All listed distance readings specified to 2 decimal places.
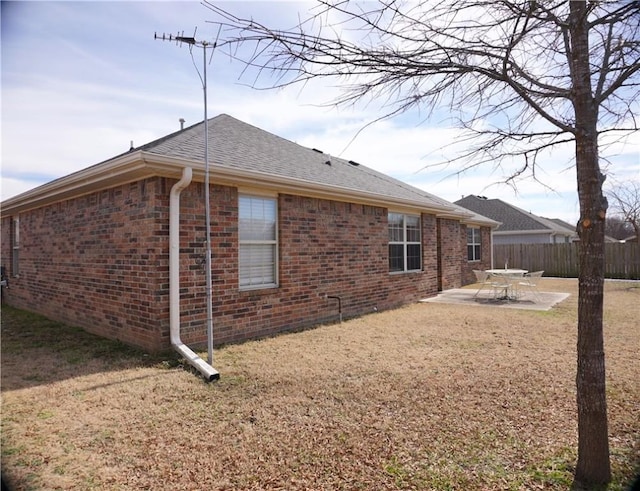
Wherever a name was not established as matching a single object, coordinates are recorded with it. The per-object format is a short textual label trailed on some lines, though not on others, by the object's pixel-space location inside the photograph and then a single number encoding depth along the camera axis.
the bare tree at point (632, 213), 25.81
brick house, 6.34
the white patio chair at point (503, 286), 12.28
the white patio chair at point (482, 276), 12.95
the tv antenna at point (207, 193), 4.99
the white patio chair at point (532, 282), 12.31
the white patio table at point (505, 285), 12.34
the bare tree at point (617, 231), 45.61
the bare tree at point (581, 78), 2.76
